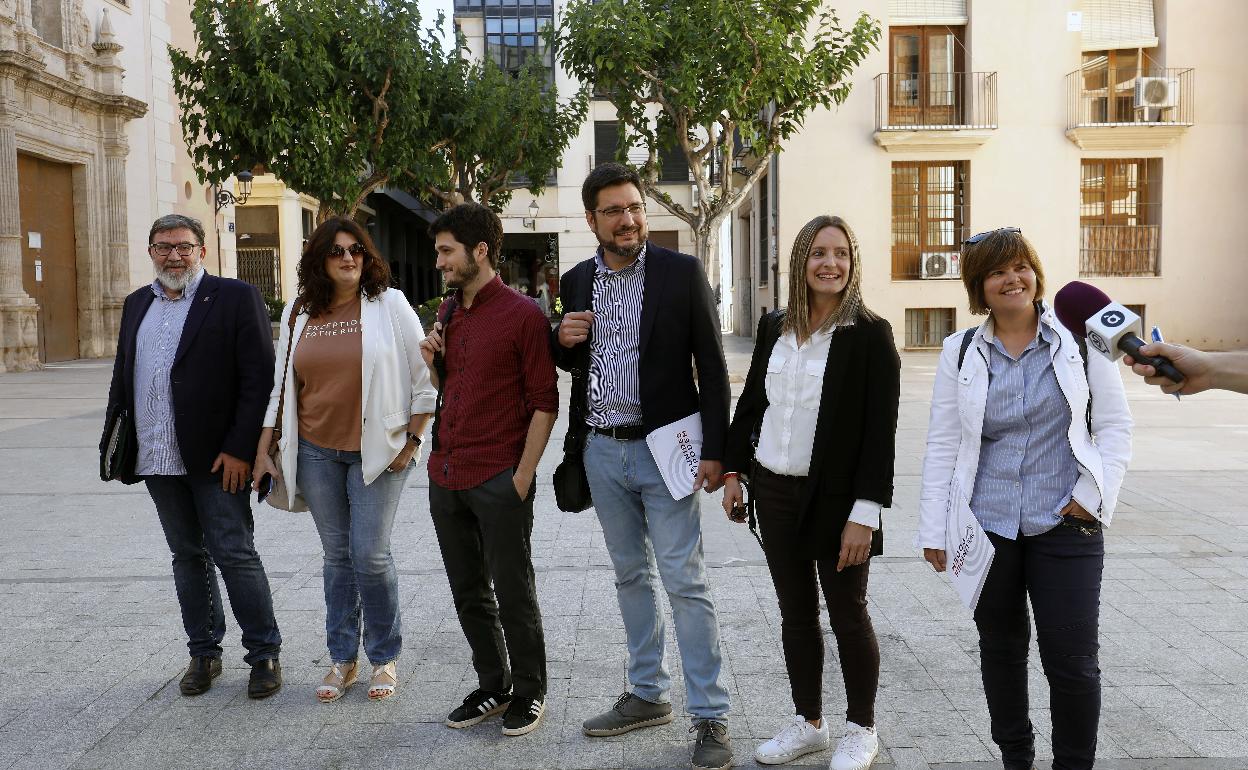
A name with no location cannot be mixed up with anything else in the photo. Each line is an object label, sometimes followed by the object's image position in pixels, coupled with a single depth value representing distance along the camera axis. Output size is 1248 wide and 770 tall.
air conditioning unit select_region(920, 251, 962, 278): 23.28
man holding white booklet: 3.51
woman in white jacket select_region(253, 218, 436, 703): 3.97
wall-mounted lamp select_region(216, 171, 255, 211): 19.62
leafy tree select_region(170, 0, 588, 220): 16.62
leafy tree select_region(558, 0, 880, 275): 15.05
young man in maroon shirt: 3.67
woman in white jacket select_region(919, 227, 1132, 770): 2.92
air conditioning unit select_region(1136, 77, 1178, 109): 22.33
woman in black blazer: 3.23
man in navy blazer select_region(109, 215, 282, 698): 4.07
